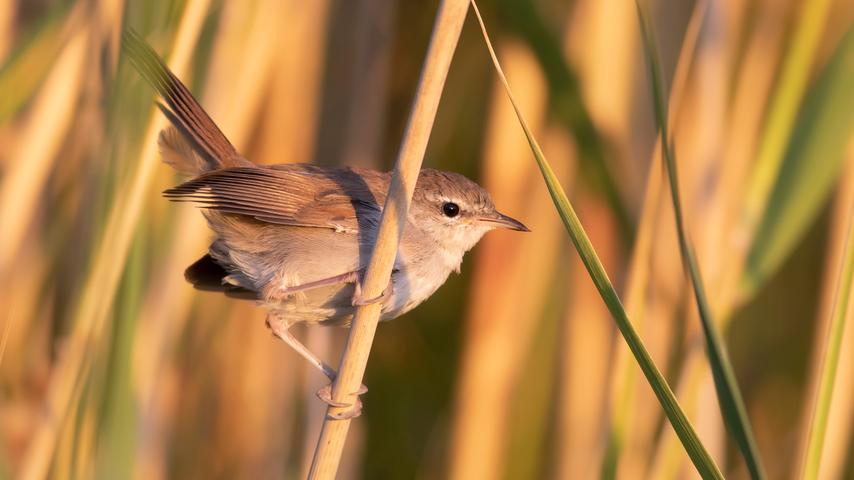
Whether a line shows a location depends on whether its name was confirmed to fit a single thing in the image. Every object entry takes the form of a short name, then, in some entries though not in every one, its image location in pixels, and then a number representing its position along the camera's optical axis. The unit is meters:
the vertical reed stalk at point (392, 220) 3.08
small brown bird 3.14
